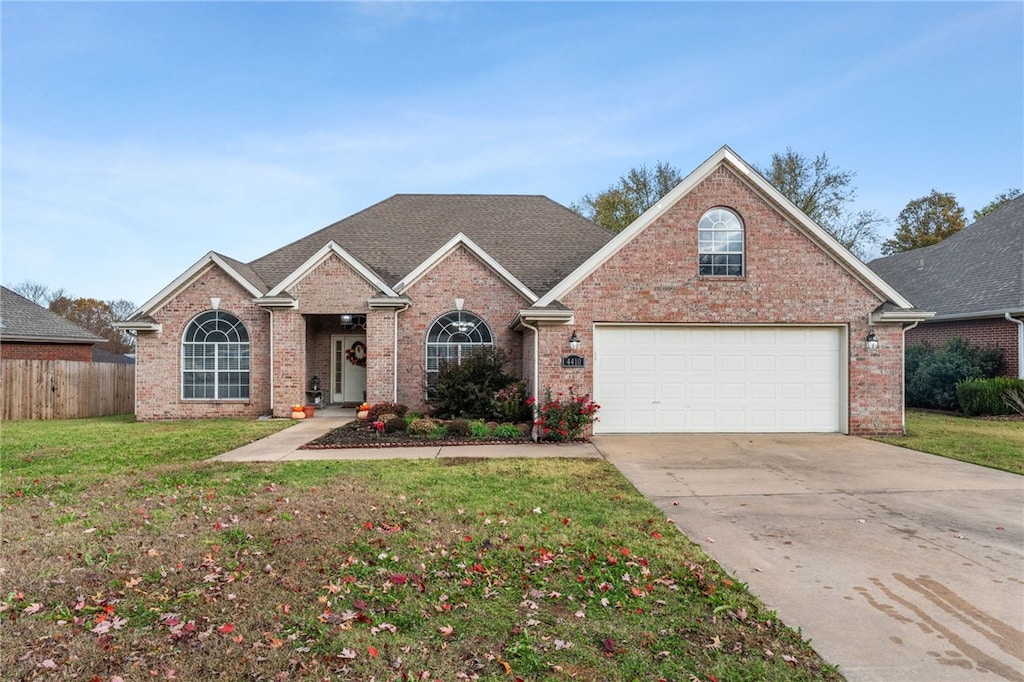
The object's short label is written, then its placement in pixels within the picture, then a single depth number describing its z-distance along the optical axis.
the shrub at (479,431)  11.62
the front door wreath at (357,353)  18.09
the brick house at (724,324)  11.88
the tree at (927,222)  35.28
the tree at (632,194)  33.41
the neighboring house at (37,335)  18.62
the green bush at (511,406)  12.49
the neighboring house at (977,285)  16.20
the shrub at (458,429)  11.70
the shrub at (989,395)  14.92
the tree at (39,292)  47.91
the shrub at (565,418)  11.23
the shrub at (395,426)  12.18
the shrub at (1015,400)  14.71
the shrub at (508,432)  11.65
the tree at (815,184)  31.17
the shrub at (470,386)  12.95
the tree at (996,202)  34.88
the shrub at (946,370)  16.47
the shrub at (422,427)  11.66
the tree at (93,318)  47.16
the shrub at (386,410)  13.52
